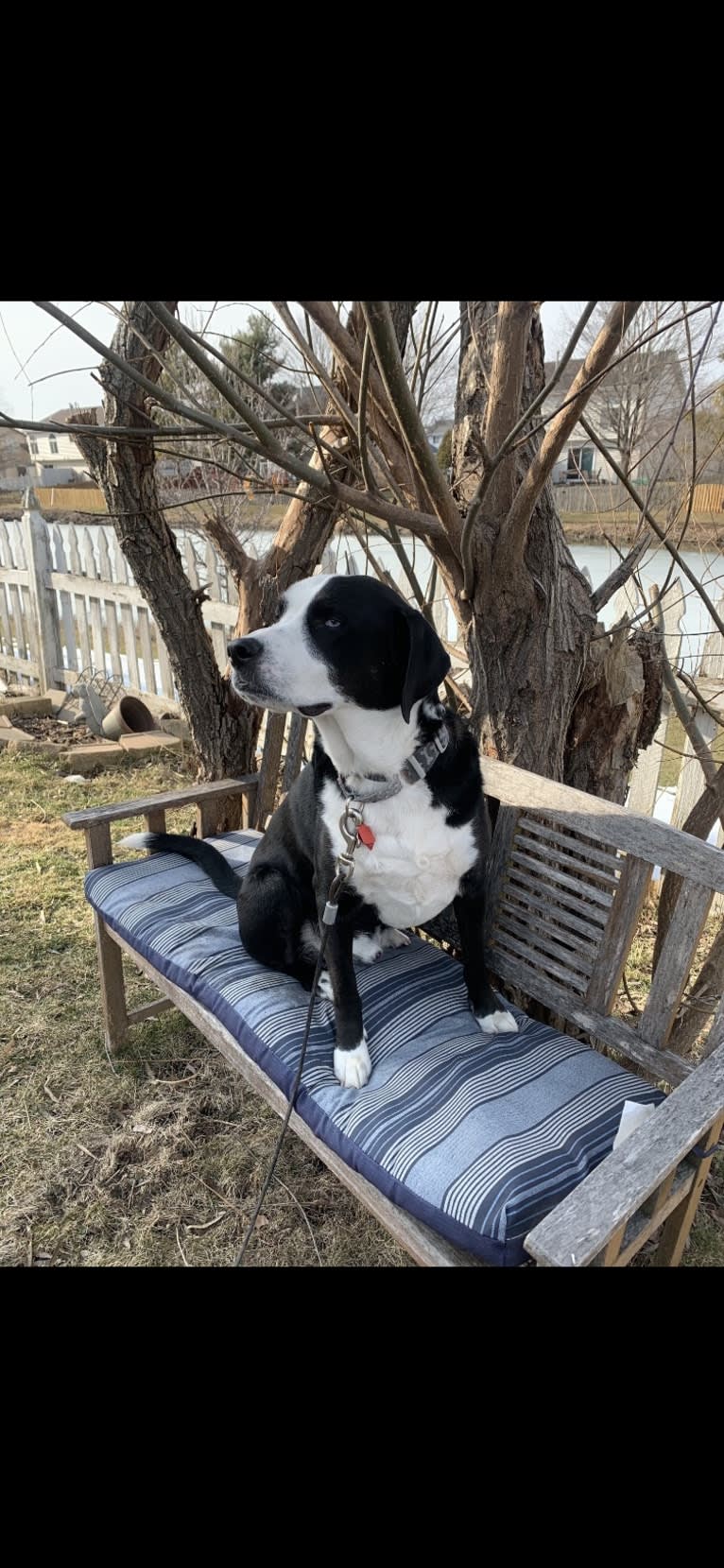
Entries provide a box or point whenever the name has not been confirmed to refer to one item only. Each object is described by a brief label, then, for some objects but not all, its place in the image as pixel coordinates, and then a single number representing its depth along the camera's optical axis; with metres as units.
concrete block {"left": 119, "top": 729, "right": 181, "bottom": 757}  6.12
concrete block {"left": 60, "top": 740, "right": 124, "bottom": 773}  5.95
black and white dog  1.75
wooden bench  1.41
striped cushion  1.61
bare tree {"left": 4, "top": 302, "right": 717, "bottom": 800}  1.83
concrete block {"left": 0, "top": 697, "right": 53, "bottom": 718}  6.99
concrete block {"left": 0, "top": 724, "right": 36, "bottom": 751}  6.31
